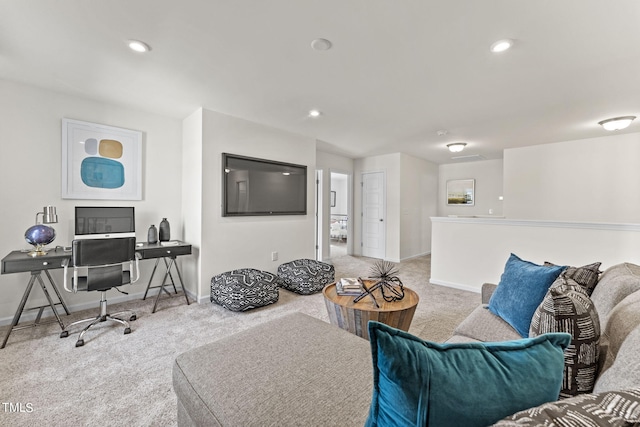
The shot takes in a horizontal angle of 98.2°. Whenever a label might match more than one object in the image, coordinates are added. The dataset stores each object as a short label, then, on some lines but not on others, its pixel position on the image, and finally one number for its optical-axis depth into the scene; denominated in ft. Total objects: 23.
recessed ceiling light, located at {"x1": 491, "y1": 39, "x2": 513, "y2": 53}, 6.69
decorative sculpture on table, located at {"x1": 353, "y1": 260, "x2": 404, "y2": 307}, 7.44
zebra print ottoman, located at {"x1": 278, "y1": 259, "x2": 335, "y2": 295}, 12.28
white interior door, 20.80
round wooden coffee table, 6.55
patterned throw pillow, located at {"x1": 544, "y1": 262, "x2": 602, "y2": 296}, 5.08
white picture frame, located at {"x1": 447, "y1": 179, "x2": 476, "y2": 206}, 23.08
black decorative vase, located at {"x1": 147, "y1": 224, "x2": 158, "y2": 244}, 11.17
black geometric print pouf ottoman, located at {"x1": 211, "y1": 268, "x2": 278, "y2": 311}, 10.11
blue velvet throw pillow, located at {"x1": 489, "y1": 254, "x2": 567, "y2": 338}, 5.09
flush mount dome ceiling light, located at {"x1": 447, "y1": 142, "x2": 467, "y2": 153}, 16.61
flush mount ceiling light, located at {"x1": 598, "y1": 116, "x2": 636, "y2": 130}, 11.86
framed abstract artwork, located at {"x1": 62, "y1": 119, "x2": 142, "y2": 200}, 10.07
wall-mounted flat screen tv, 12.15
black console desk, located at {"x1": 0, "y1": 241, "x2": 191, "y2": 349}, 7.73
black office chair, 7.95
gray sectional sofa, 3.03
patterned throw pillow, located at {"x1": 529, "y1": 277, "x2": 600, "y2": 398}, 3.01
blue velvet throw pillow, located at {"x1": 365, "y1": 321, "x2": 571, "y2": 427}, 1.77
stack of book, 7.64
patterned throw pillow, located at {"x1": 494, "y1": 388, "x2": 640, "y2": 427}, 1.51
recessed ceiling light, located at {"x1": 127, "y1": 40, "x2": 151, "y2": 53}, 6.89
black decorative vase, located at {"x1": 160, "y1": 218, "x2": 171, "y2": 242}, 11.36
